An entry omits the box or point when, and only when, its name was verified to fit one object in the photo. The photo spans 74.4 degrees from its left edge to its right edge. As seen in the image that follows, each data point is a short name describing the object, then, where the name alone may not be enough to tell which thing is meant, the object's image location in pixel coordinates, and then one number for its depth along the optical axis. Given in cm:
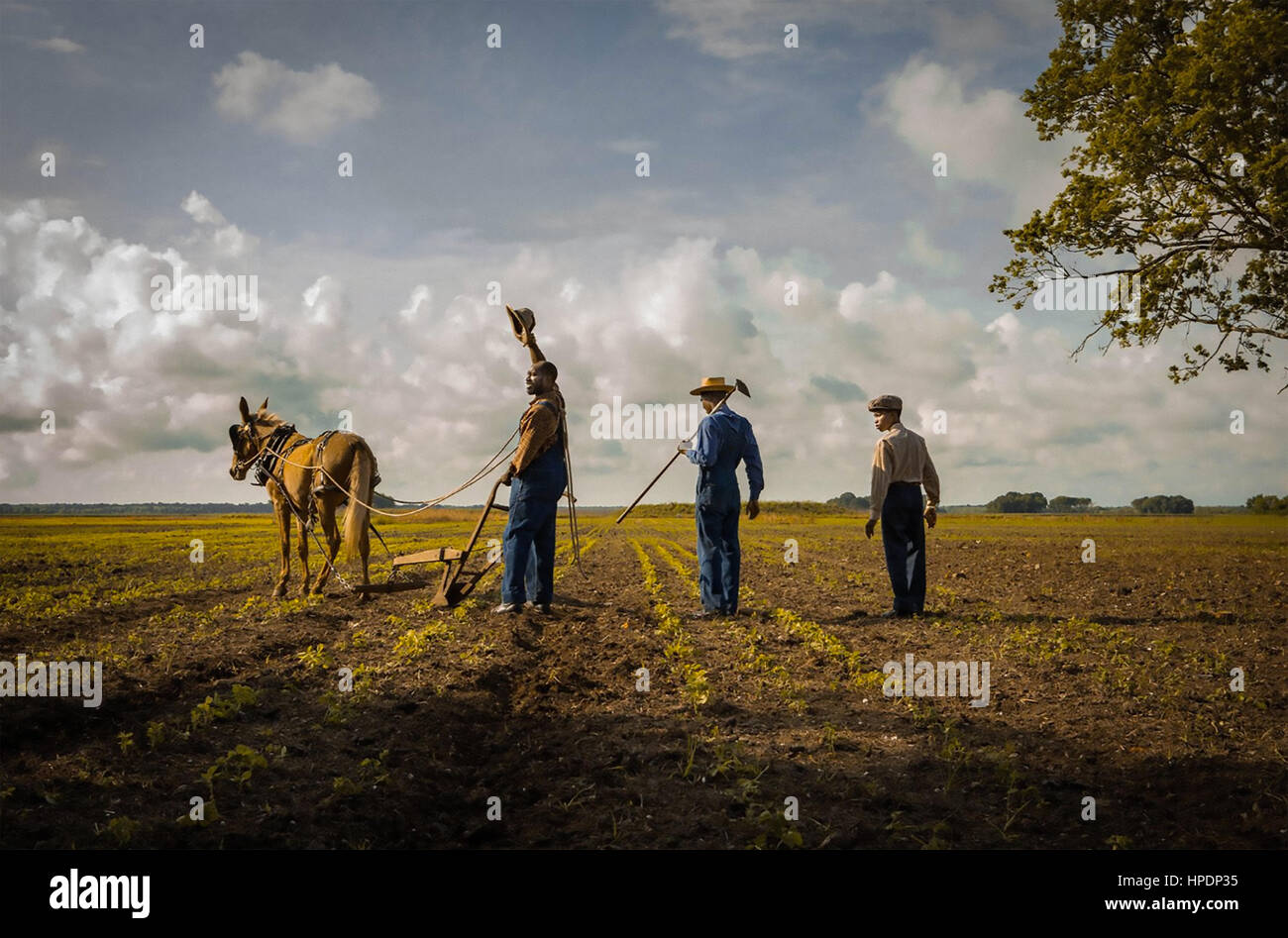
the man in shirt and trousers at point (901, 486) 1140
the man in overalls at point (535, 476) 1081
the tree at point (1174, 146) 1592
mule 1223
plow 1013
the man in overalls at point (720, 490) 1170
